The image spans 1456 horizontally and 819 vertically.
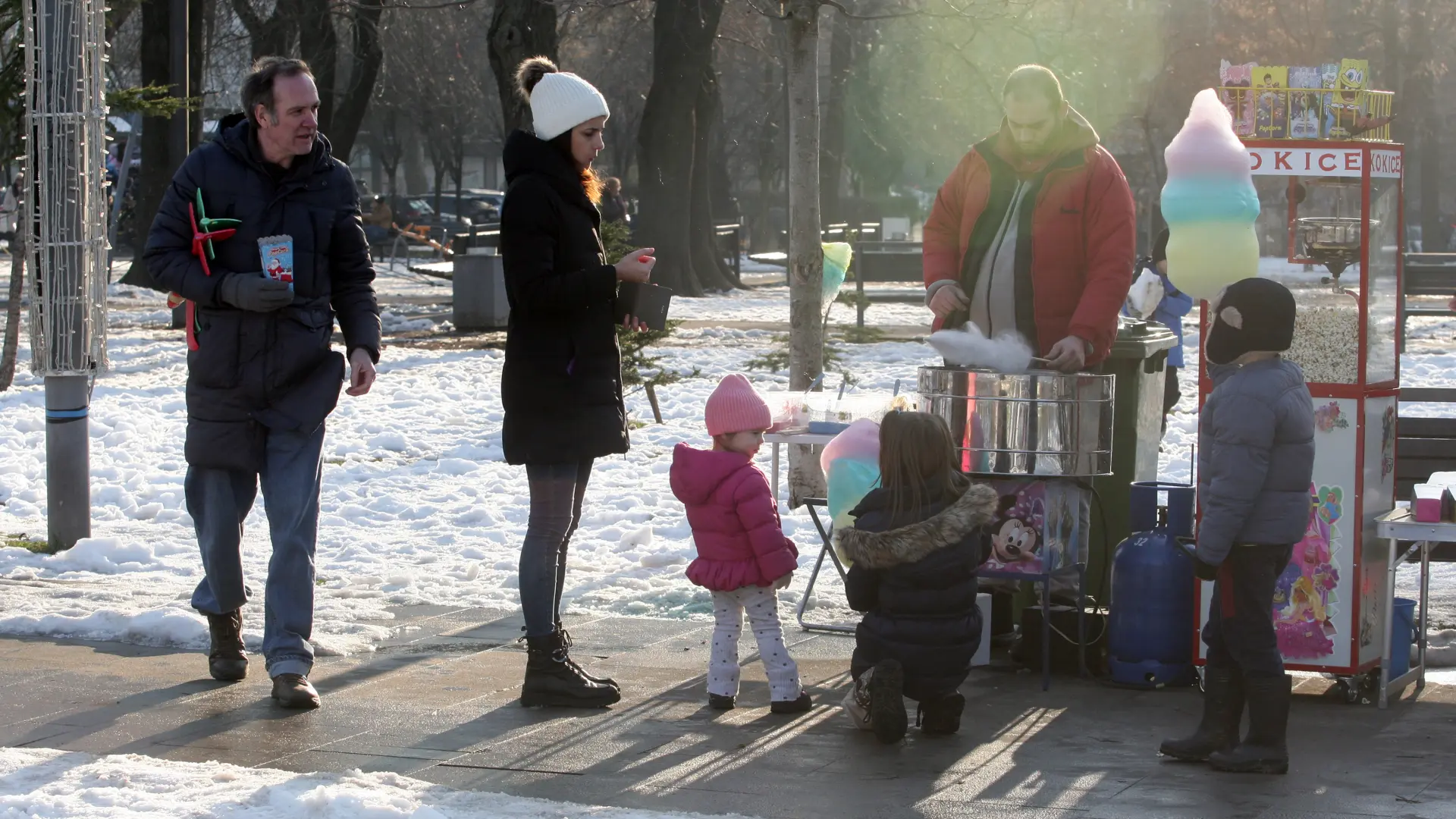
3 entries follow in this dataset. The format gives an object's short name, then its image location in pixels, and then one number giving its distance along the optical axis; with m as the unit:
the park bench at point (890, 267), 28.73
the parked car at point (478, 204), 47.19
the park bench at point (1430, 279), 19.90
